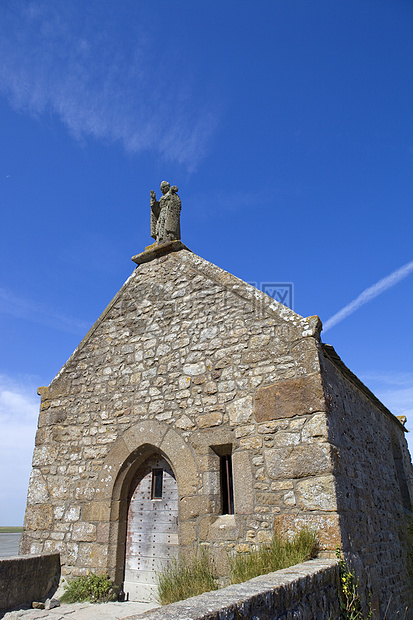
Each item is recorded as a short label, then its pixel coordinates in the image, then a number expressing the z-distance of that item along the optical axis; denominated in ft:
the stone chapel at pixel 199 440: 16.28
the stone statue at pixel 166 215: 24.95
